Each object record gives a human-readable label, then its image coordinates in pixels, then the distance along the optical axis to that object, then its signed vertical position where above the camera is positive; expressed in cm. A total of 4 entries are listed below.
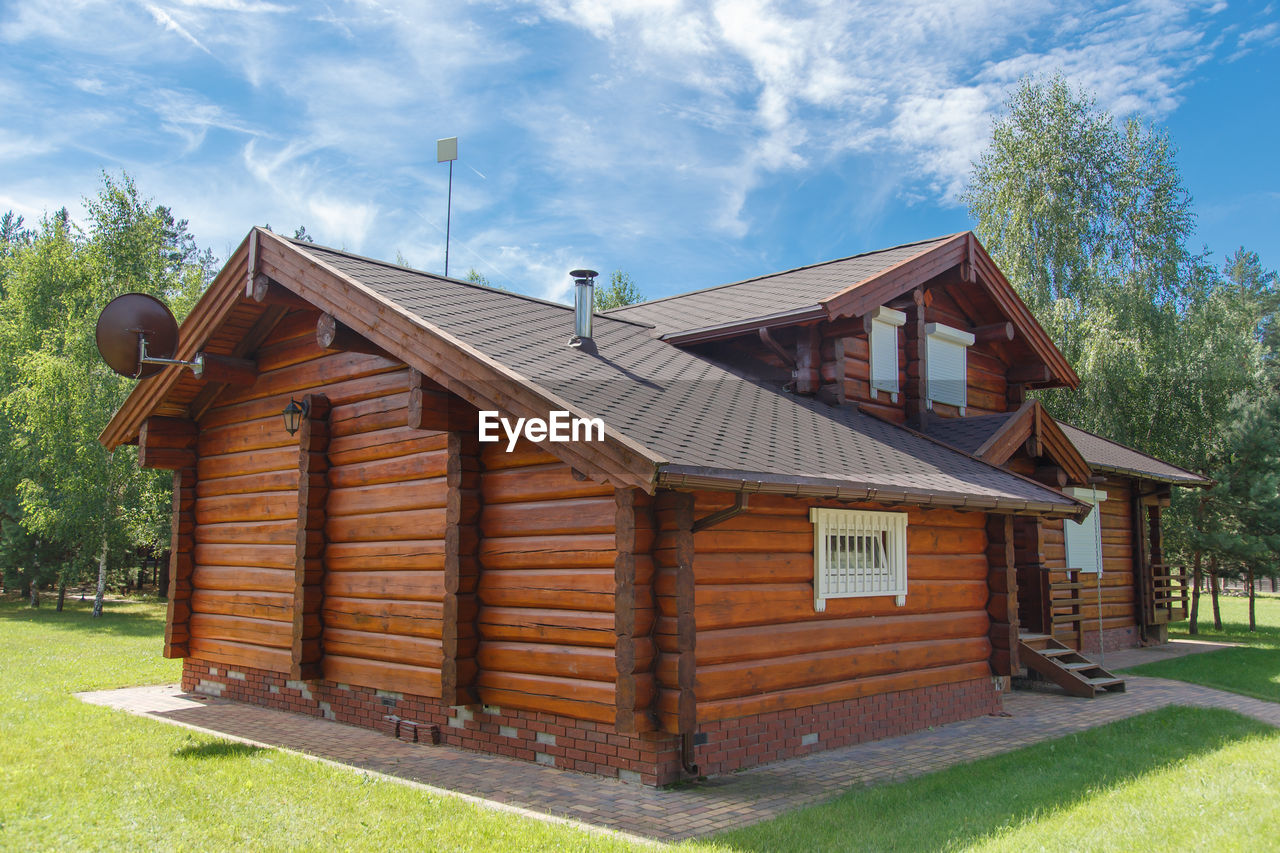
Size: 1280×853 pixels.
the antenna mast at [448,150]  1280 +540
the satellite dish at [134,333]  959 +205
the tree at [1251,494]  2162 +99
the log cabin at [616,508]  705 +19
